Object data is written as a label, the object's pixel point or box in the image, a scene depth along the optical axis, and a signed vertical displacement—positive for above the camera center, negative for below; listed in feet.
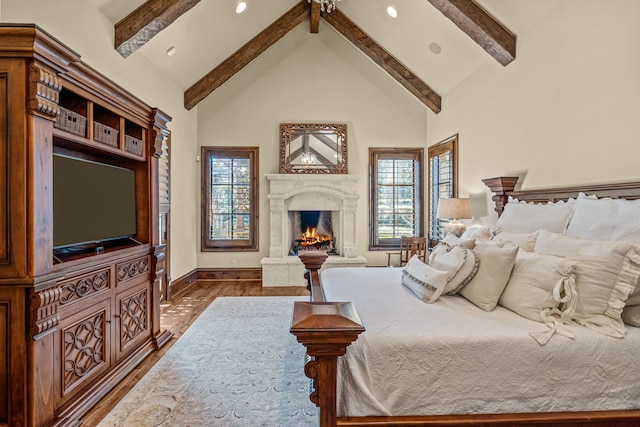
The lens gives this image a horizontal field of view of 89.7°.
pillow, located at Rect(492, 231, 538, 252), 7.33 -0.64
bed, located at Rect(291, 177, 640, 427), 4.39 -2.30
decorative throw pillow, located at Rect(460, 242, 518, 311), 5.96 -1.21
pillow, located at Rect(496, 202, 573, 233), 7.88 -0.12
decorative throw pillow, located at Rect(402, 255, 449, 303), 6.25 -1.40
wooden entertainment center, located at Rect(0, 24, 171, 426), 5.26 -0.93
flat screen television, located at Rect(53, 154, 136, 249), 6.58 +0.27
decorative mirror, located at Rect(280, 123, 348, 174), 18.42 +3.78
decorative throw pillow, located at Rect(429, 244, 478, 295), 6.43 -1.11
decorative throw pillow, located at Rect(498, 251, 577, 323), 5.19 -1.31
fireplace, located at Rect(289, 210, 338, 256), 19.27 -1.08
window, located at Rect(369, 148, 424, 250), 19.10 +1.01
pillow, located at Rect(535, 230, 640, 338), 5.04 -1.14
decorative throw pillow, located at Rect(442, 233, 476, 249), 7.11 -0.70
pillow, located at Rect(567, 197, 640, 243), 6.08 -0.16
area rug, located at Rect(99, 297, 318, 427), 6.42 -4.02
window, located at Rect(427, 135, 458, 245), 15.80 +1.95
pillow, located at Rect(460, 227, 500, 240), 9.12 -0.59
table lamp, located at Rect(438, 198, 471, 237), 13.14 +0.07
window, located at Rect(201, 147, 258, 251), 18.56 +0.86
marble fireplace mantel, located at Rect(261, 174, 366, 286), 17.54 +0.25
